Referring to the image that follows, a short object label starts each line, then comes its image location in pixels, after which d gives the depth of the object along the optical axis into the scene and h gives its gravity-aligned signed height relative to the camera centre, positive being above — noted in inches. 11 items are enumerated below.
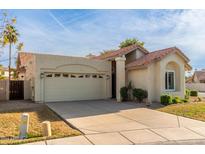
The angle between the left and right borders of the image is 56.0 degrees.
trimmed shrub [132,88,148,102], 622.0 -42.3
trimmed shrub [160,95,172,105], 572.1 -54.7
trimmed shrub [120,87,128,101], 672.6 -41.6
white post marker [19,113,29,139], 302.8 -69.2
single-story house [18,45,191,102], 628.4 +25.1
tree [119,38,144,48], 1504.7 +310.4
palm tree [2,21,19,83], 537.8 +139.9
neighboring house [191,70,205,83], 2009.6 +44.1
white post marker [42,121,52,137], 283.7 -70.9
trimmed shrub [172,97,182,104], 589.7 -59.0
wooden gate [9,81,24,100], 709.3 -32.0
